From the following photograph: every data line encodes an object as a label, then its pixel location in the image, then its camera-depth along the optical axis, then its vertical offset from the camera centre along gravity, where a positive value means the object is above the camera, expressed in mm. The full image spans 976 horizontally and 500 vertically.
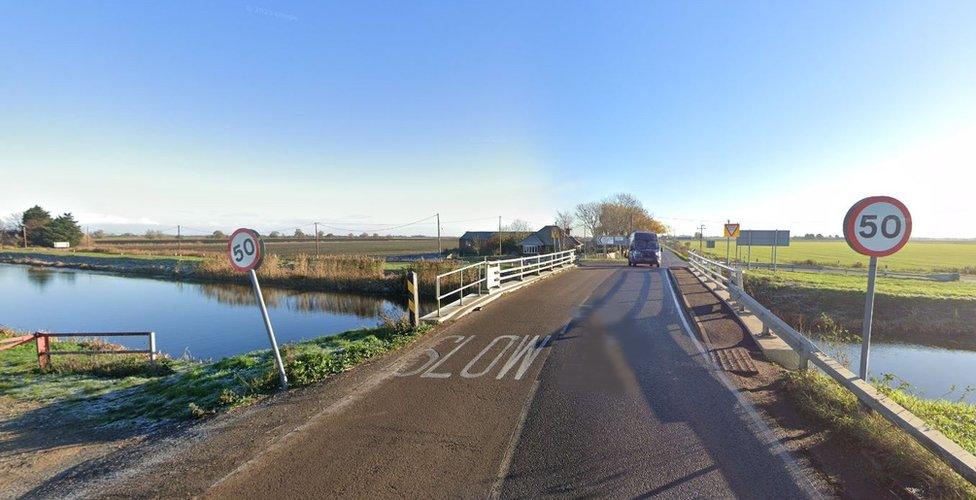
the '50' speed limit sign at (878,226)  4613 +80
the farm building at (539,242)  65338 -1429
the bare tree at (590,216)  90688 +3562
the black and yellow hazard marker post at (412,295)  9148 -1324
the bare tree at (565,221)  88525 +2523
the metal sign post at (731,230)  23672 +172
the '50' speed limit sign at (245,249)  5809 -223
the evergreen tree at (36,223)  84750 +1949
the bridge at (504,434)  3594 -2082
